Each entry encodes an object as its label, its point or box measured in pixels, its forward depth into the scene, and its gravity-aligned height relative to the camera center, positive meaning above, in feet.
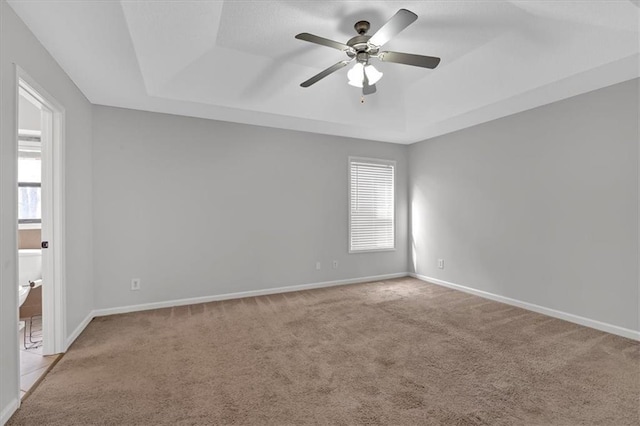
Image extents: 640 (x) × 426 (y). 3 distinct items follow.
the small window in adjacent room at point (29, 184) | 13.43 +1.39
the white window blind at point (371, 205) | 17.79 +0.55
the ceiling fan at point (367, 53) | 7.22 +4.25
